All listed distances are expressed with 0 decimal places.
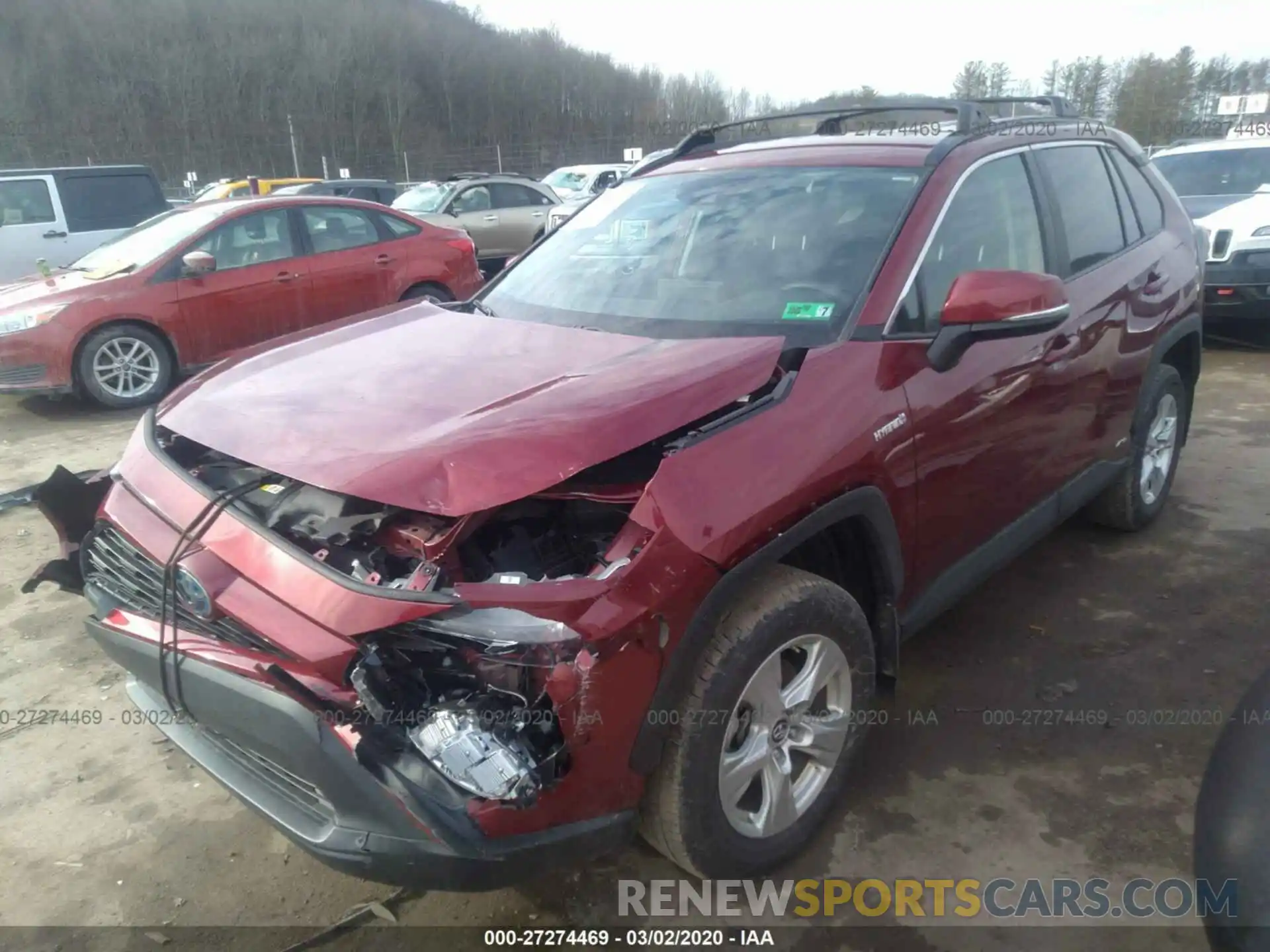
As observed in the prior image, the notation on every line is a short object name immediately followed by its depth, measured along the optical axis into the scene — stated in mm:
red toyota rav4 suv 1783
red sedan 6867
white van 10320
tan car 13648
